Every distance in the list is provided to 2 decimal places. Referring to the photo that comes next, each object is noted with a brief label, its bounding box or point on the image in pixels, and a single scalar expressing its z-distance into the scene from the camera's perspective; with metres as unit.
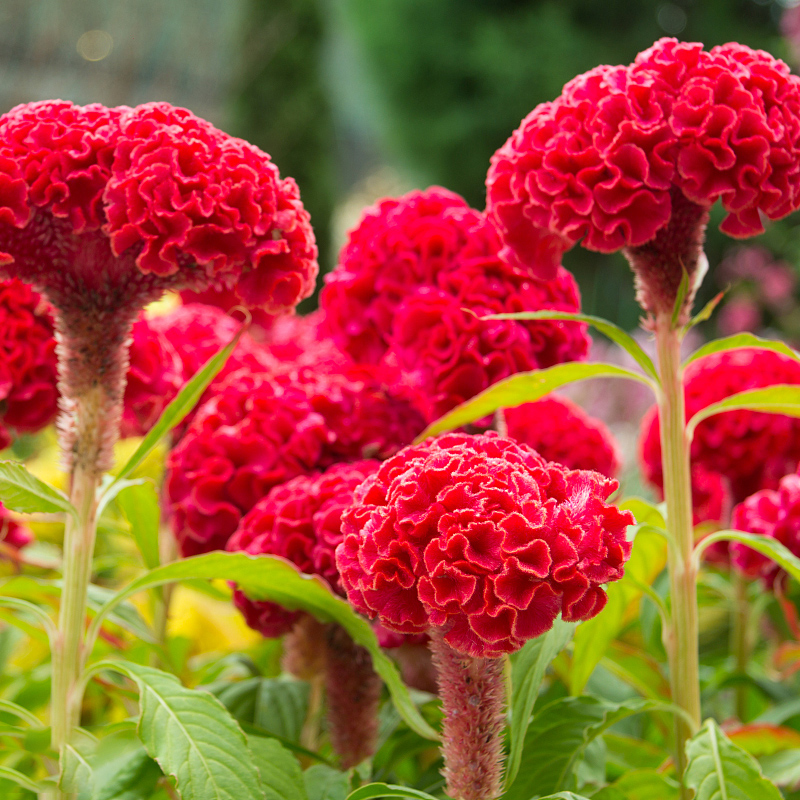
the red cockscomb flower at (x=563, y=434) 1.14
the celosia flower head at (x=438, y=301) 1.05
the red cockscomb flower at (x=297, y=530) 1.02
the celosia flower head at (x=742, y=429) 1.18
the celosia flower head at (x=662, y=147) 0.98
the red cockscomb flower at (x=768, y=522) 1.09
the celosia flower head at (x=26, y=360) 1.07
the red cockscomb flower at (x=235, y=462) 1.07
